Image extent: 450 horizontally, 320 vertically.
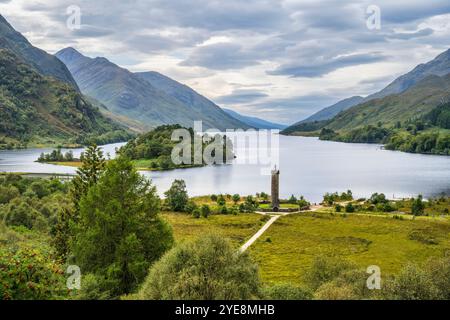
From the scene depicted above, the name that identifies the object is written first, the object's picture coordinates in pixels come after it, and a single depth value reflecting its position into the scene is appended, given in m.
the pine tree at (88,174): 55.50
